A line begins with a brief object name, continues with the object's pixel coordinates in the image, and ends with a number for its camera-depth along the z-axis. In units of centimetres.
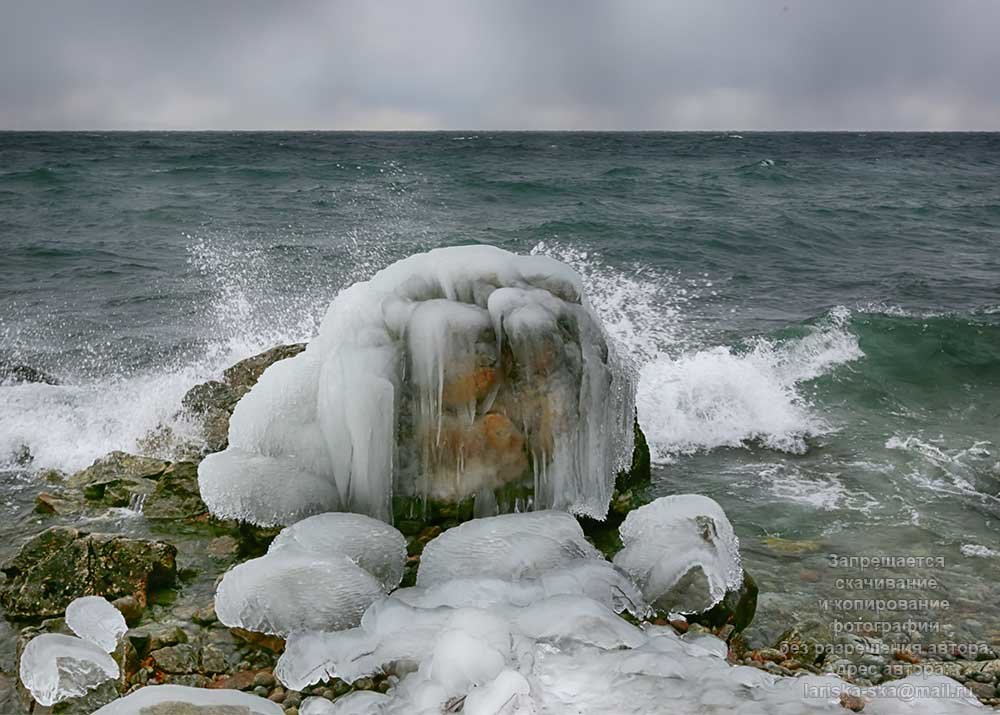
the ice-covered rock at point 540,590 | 471
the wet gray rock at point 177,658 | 440
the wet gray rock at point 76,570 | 499
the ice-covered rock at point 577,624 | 430
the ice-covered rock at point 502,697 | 366
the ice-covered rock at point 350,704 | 395
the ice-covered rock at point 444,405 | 550
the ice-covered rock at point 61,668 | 412
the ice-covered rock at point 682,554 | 499
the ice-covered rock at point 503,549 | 493
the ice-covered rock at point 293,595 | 459
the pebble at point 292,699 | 411
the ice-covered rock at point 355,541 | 502
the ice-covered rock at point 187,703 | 365
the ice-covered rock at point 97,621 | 450
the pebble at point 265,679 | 428
